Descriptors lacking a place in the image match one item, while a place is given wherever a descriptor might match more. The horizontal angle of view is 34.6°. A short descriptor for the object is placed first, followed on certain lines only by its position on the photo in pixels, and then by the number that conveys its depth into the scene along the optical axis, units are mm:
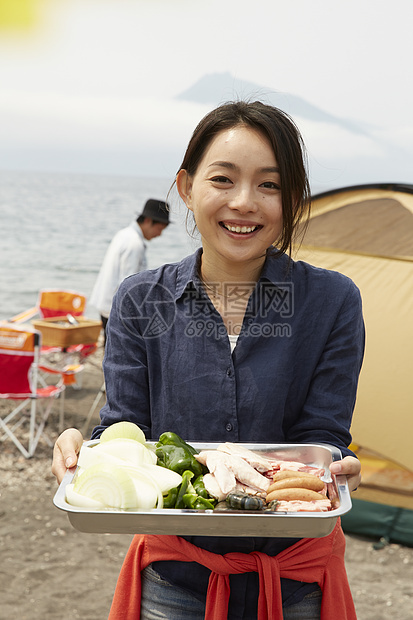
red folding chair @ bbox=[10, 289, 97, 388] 6926
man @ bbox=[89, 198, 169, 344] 6613
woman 1471
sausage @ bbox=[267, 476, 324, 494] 1298
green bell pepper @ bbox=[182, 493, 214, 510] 1237
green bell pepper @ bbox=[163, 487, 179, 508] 1267
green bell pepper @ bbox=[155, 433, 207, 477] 1356
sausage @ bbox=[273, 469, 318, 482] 1324
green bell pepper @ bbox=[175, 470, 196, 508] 1268
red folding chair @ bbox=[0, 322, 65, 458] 5039
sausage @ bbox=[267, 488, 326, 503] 1259
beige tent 3980
